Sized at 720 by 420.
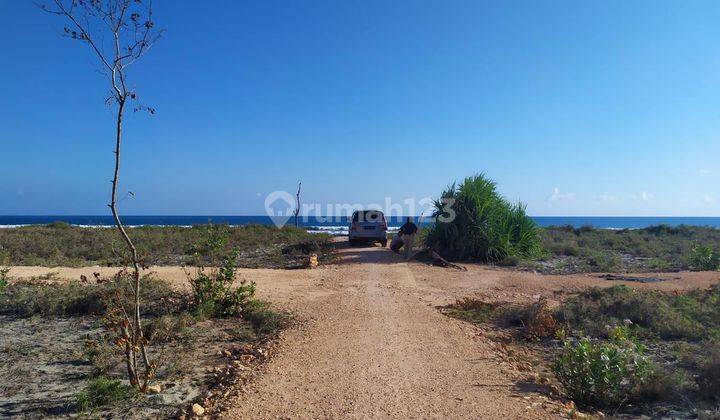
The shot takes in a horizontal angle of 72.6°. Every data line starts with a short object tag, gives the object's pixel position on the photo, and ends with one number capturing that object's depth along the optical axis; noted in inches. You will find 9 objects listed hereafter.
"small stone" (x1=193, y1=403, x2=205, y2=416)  180.1
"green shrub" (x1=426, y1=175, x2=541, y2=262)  709.3
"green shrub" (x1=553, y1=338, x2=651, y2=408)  201.5
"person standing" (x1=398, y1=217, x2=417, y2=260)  709.9
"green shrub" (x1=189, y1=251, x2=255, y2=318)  351.3
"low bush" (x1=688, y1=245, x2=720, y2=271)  650.8
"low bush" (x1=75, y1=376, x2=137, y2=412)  187.0
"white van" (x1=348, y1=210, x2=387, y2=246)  867.2
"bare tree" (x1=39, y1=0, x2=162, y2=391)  196.7
